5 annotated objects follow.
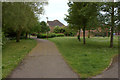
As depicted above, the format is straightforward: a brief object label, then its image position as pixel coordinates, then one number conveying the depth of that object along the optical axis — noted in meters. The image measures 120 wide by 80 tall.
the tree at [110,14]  7.22
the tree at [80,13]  8.00
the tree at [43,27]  31.94
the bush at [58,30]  35.34
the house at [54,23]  47.30
